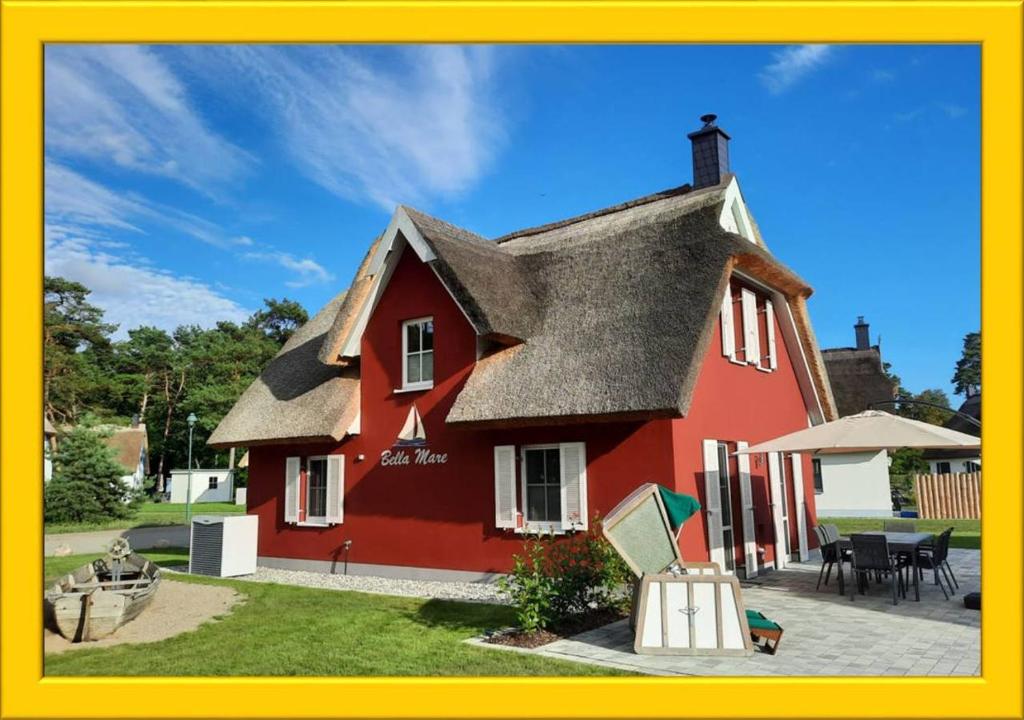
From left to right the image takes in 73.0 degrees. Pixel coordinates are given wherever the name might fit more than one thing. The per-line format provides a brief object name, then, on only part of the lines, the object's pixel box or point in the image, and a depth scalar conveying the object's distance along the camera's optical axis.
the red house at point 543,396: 10.32
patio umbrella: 9.02
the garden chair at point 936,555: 9.07
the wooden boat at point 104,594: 7.59
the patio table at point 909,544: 9.14
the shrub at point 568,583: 7.54
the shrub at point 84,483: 25.17
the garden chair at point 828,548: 10.12
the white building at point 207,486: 48.12
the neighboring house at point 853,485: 27.08
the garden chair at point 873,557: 8.92
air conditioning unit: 13.29
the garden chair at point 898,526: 11.02
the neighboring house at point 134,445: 45.19
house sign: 12.30
